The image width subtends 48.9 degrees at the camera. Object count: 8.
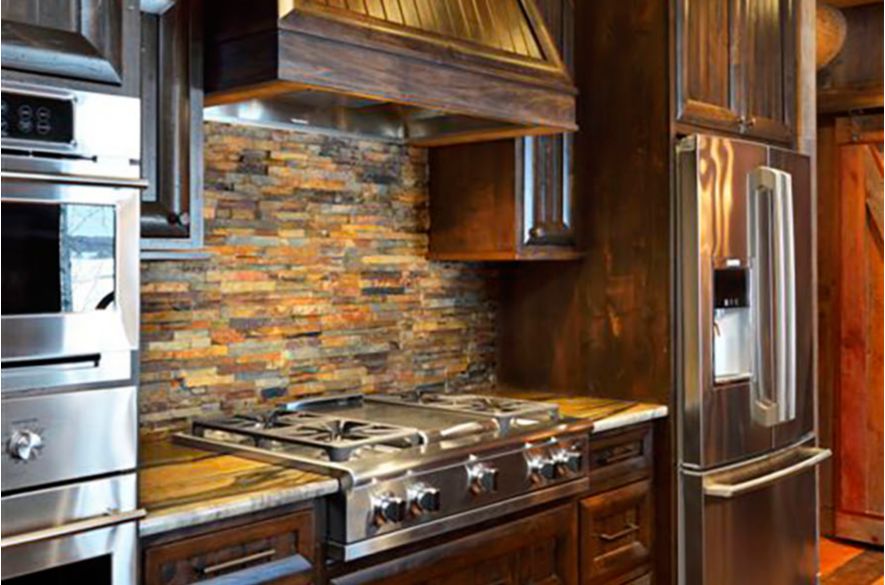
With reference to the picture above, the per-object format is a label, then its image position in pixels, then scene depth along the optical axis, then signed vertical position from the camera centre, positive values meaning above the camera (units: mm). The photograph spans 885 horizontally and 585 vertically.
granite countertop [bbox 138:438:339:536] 1822 -387
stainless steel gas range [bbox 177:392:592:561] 2131 -376
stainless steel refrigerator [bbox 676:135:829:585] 3125 -241
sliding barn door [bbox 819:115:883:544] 4852 -126
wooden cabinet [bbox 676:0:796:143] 3221 +807
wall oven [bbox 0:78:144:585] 1519 -55
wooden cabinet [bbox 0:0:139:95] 1551 +430
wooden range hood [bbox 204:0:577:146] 2244 +581
